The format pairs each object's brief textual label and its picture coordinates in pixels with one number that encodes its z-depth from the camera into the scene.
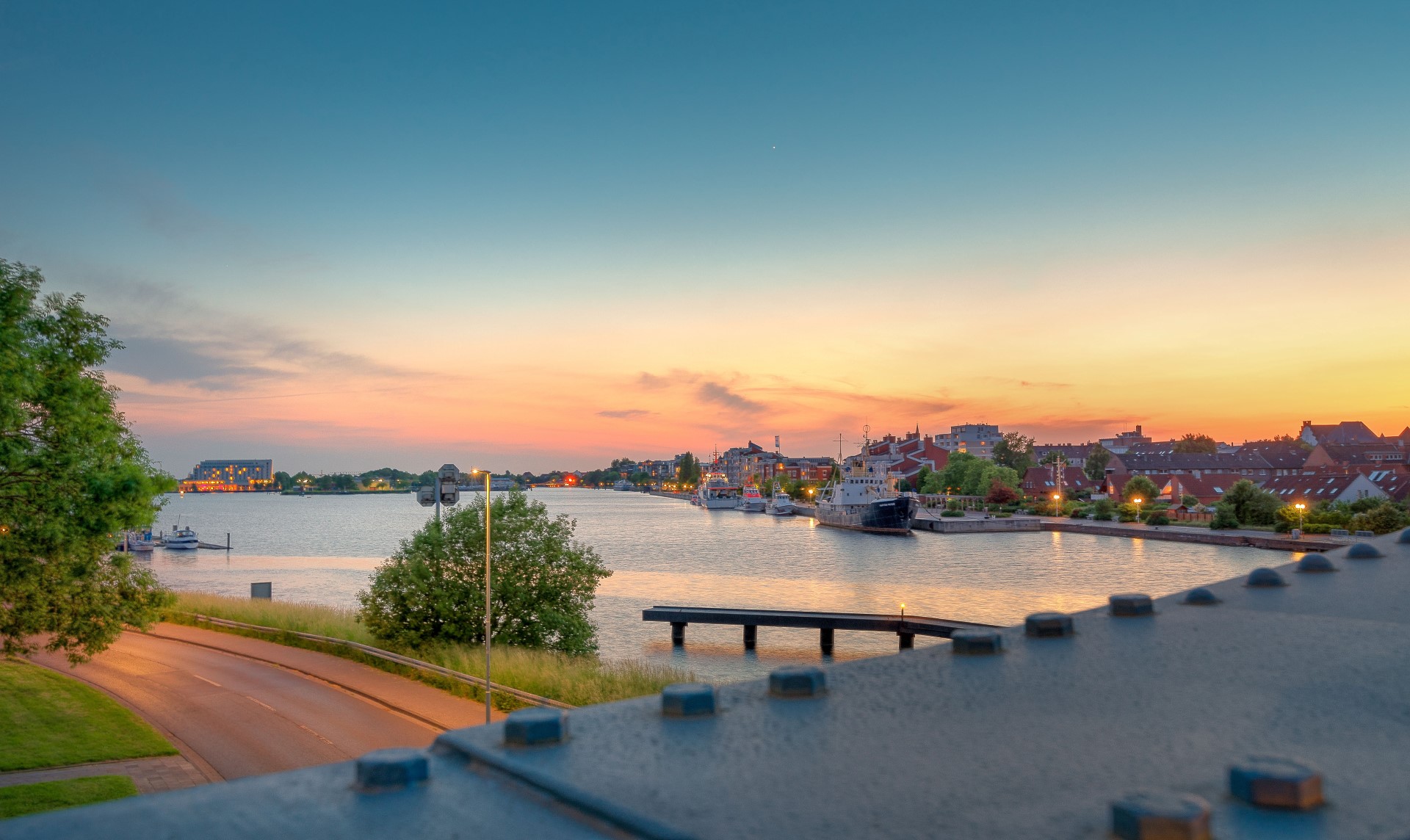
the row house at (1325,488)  92.44
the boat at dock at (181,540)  100.50
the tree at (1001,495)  132.00
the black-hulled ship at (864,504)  102.62
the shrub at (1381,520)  67.00
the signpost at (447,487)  35.31
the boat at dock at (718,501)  196.38
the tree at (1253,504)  84.00
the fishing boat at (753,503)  175.88
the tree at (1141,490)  112.69
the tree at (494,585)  31.16
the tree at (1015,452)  169.12
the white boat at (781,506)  155.75
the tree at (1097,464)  161.38
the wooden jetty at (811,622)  39.78
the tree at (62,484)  17.16
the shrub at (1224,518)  83.38
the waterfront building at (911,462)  182.62
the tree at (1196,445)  186.62
